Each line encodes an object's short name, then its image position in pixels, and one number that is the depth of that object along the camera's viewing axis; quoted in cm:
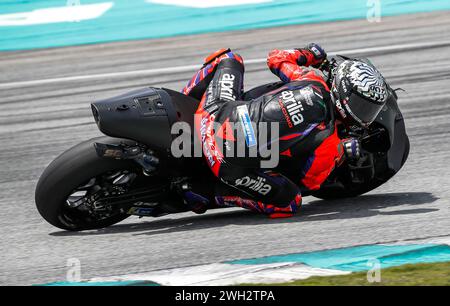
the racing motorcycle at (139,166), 1152
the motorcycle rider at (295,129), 1161
